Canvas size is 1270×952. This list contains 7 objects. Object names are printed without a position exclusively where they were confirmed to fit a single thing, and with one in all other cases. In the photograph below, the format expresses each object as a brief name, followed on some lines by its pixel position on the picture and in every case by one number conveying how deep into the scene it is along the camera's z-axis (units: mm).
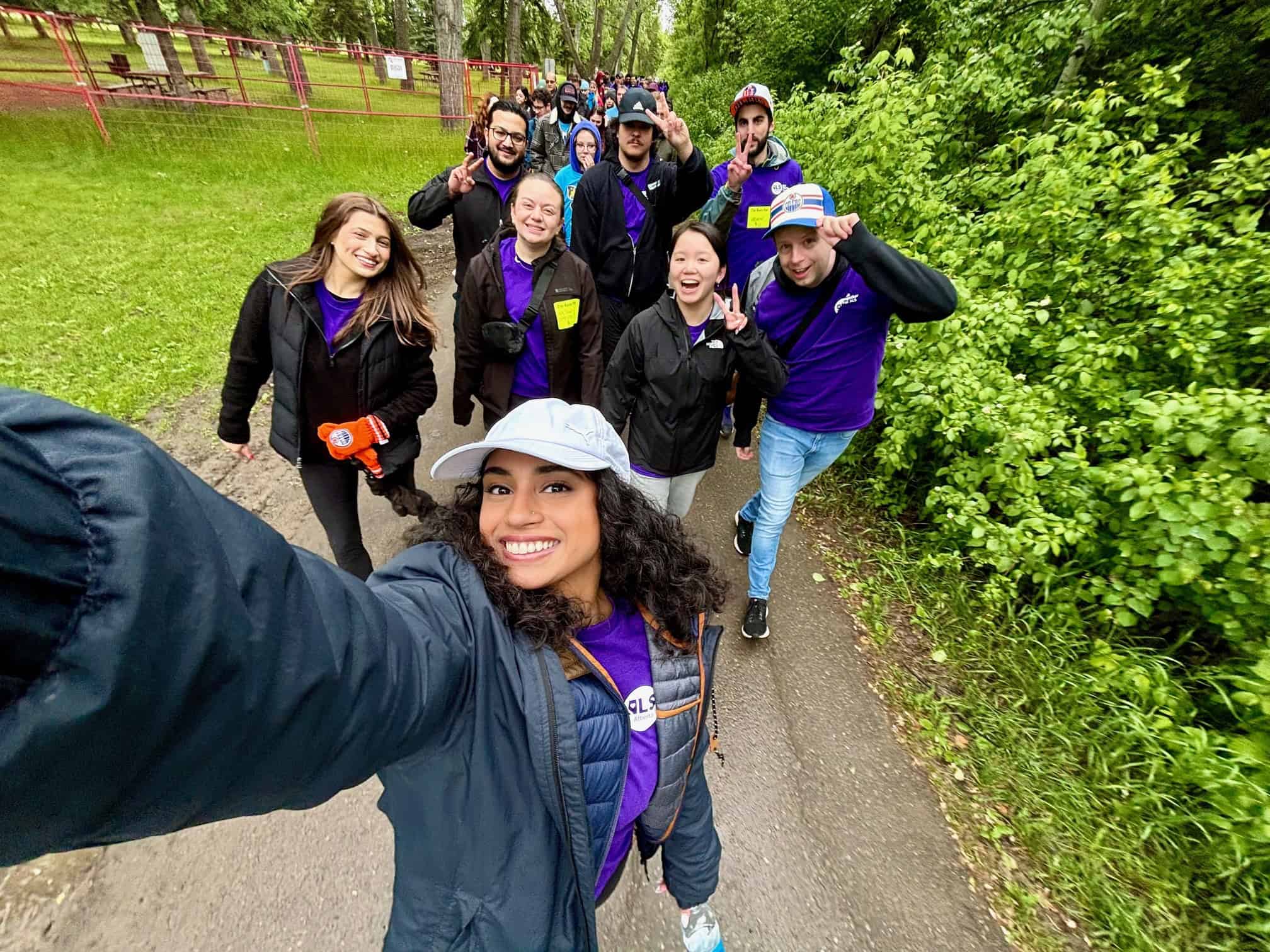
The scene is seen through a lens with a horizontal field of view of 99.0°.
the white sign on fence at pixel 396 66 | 13133
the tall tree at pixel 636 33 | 41219
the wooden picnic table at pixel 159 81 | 13605
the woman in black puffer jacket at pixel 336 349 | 2377
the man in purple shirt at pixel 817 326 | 2414
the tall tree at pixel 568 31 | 24817
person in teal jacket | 6355
